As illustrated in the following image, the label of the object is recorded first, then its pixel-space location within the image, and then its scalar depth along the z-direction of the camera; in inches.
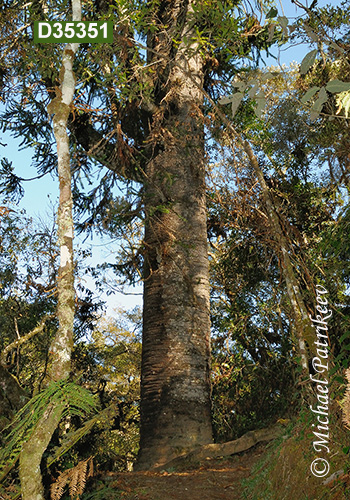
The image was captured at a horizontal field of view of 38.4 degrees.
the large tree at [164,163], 269.0
